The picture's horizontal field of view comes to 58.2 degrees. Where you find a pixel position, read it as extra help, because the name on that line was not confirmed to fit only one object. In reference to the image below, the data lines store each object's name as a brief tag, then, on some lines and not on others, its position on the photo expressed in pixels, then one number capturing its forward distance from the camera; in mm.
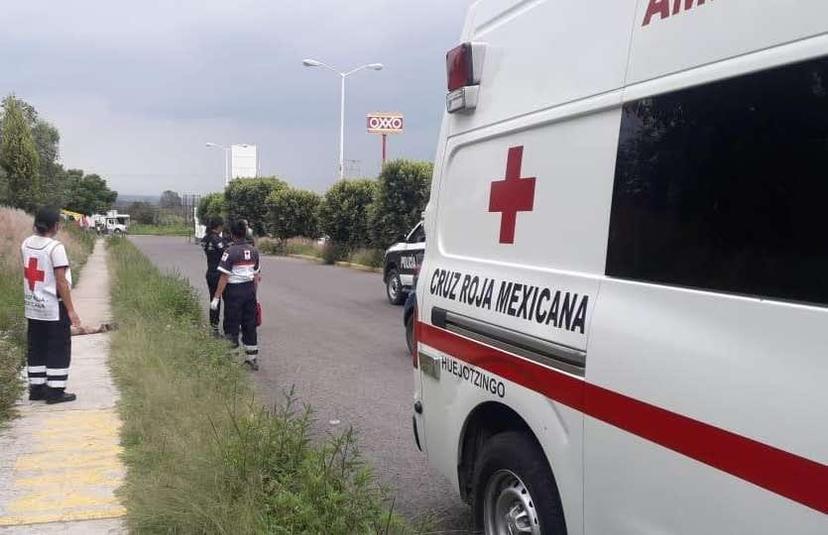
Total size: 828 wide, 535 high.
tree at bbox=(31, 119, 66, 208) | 31538
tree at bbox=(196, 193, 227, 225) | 52819
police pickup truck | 14758
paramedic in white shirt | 6348
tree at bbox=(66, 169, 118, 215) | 86625
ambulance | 1908
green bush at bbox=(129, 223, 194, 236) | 84400
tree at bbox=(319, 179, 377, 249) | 26828
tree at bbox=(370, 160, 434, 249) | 21734
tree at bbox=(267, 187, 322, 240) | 38844
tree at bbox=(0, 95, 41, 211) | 22625
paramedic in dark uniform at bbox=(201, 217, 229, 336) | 10750
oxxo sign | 46031
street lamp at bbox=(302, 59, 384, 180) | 34000
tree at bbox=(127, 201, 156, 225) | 108000
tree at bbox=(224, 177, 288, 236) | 44234
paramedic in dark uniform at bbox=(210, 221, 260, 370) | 8383
